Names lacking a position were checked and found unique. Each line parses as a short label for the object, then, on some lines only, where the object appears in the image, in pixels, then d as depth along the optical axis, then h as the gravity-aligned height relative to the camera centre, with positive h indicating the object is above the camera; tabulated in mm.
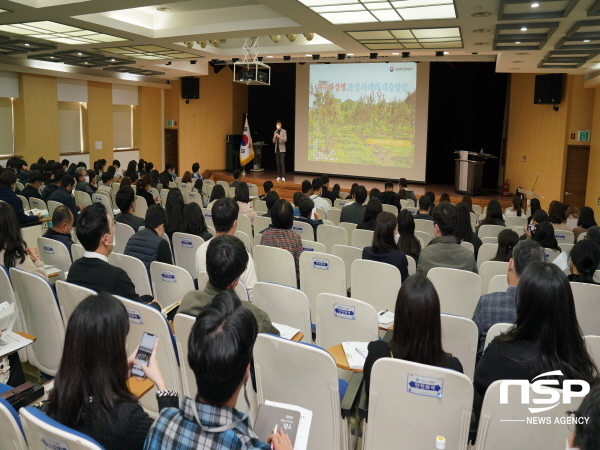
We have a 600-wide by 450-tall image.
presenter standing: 15344 -38
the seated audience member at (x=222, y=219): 4266 -595
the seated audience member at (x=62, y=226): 5199 -835
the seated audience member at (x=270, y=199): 7574 -746
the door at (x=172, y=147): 17859 -100
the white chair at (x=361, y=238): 6043 -1017
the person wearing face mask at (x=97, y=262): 3438 -791
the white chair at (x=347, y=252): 5262 -1036
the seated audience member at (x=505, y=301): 3031 -855
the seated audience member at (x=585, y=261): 4035 -804
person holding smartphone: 1825 -842
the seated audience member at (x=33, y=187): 8680 -760
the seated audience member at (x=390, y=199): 8938 -827
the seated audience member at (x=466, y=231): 6023 -900
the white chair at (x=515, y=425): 2102 -1094
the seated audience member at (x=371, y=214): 6180 -759
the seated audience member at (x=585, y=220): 6800 -836
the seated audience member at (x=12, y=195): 6734 -719
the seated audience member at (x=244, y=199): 7344 -743
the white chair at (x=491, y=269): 4613 -1019
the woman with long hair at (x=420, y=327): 2312 -774
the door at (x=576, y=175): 12094 -469
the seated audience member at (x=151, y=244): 4746 -903
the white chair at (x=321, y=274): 4438 -1068
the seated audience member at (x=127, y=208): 6086 -761
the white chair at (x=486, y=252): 5543 -1048
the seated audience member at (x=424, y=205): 7879 -806
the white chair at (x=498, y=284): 3981 -989
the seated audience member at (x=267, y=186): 9879 -732
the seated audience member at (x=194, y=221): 5586 -802
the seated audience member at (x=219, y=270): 2924 -687
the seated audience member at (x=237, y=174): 11862 -646
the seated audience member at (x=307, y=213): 6445 -806
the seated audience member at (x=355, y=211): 7418 -868
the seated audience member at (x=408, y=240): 5223 -892
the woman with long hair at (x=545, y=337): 2285 -797
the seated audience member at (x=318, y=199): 8273 -801
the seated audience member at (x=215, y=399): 1536 -756
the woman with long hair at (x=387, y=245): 4543 -834
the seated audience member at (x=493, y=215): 7301 -861
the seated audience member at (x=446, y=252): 4668 -890
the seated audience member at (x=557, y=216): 7121 -829
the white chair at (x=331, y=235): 6219 -1026
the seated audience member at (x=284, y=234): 5008 -828
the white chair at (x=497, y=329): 2748 -916
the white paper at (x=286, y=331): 3006 -1061
